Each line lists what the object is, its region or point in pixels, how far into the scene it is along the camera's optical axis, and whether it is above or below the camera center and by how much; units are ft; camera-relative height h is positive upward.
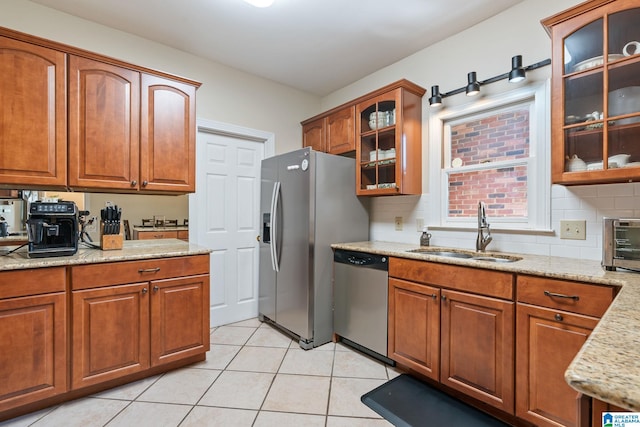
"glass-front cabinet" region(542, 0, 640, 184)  5.05 +2.14
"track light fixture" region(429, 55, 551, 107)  6.63 +3.26
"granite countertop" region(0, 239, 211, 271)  5.47 -0.90
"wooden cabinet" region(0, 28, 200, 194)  5.86 +1.98
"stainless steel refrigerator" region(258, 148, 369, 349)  8.50 -0.55
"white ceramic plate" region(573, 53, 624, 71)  5.16 +2.68
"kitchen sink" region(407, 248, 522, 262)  6.65 -1.01
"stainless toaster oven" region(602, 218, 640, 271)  4.88 -0.50
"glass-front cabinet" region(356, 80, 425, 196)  8.49 +2.14
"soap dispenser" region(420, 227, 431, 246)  8.52 -0.72
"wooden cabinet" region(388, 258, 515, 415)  5.41 -2.35
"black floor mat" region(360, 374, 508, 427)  5.52 -3.80
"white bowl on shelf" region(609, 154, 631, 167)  5.06 +0.92
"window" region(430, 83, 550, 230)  6.87 +1.34
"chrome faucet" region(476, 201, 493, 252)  7.18 -0.41
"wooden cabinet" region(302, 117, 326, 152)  10.89 +2.93
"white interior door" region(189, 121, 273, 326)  9.82 +0.01
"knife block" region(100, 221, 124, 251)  7.05 -0.68
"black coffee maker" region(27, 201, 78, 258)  5.98 -0.34
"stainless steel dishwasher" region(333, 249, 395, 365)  7.54 -2.34
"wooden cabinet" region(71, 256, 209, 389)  5.90 -2.27
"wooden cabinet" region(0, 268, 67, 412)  5.22 -2.23
